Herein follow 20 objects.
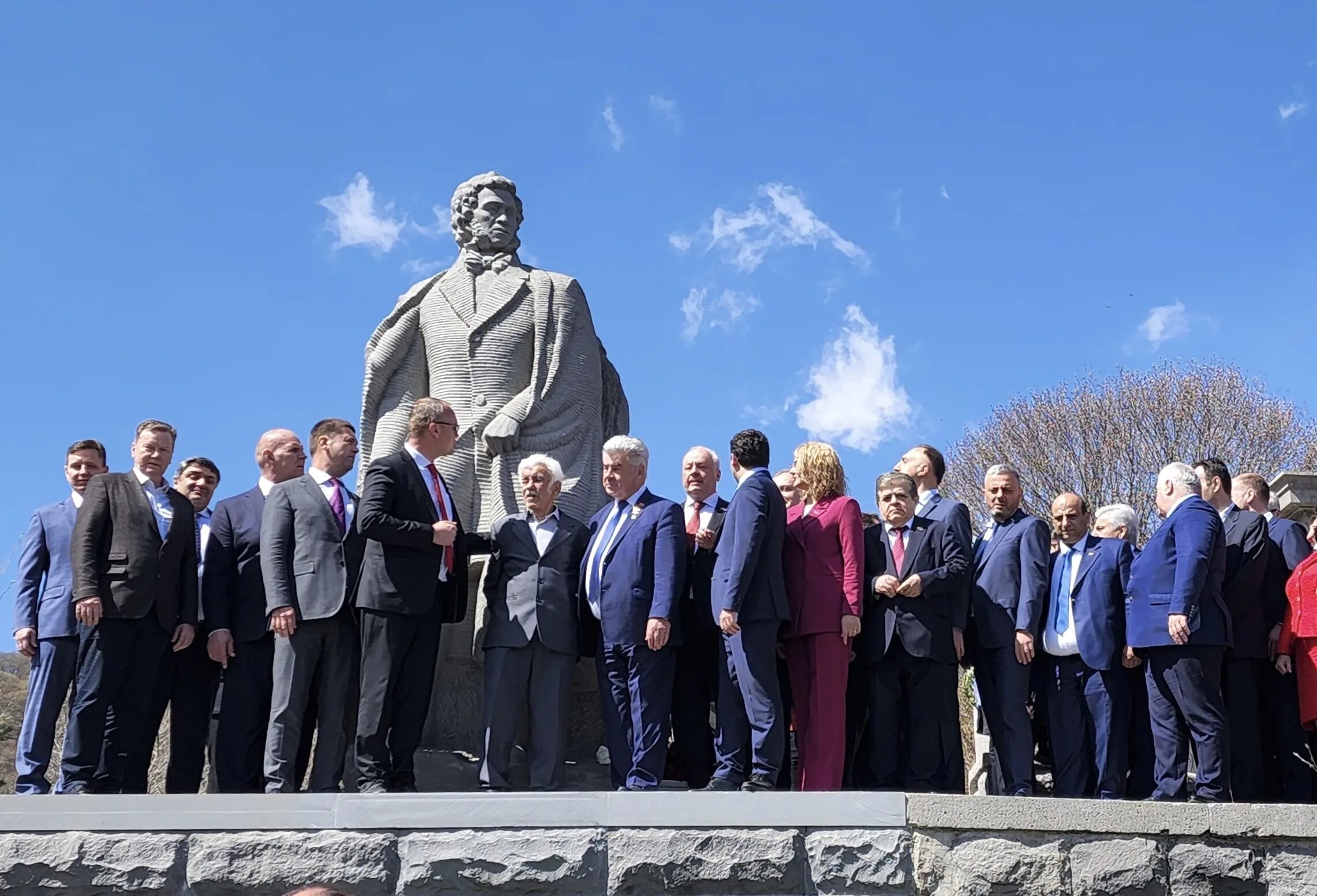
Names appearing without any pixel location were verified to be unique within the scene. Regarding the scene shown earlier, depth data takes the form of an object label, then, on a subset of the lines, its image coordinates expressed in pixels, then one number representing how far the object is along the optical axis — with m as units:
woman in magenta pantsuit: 6.31
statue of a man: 8.51
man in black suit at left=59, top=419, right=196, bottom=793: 6.07
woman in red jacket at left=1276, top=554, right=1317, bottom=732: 6.62
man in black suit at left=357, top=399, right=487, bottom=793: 6.05
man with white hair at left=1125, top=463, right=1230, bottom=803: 6.35
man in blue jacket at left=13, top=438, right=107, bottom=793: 6.05
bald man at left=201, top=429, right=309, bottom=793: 6.38
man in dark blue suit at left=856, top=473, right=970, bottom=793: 6.51
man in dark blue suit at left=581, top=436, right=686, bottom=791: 6.25
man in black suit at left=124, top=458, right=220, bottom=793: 6.59
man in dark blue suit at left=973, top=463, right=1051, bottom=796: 6.69
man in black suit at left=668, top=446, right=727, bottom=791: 6.79
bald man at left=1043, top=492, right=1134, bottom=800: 6.70
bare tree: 23.67
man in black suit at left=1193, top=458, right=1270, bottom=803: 6.72
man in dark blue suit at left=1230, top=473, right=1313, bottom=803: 6.80
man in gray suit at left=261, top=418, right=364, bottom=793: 6.12
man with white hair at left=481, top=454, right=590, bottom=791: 6.30
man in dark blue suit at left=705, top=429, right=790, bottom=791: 6.16
